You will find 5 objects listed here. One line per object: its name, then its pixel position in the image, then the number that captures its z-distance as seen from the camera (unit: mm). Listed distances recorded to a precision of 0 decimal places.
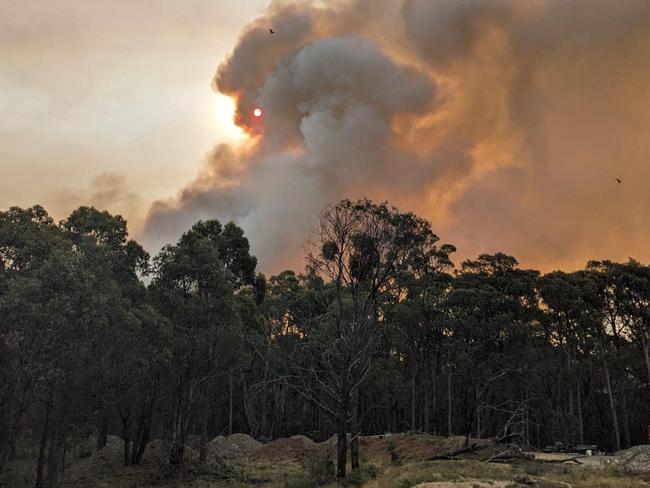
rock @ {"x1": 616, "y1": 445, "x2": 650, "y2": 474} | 25305
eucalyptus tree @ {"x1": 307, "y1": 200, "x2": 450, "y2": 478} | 28500
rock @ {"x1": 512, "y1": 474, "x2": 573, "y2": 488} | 18641
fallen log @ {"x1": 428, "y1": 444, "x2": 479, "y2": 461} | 29541
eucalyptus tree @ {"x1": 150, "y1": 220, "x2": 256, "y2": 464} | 38750
